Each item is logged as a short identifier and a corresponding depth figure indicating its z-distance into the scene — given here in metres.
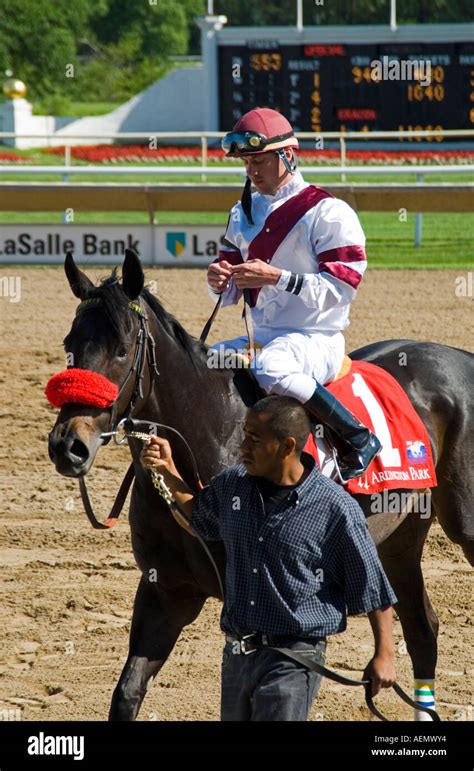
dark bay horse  7.84
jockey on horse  8.44
